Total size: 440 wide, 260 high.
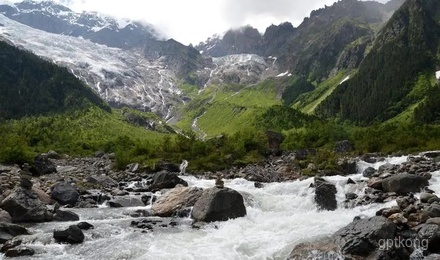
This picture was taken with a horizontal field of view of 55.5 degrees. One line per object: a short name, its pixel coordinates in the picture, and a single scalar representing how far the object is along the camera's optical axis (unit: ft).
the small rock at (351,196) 101.47
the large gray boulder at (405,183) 98.24
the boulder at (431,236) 59.00
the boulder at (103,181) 137.80
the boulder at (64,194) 108.44
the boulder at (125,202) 110.73
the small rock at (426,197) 82.38
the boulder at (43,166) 157.17
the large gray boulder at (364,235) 59.11
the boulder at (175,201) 100.12
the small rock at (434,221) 64.59
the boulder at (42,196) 101.70
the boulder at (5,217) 81.13
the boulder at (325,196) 98.40
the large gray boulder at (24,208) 86.38
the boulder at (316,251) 59.97
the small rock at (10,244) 67.82
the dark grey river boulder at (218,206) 90.94
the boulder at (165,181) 134.41
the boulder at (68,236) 74.43
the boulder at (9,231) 72.89
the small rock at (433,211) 68.90
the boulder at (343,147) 254.47
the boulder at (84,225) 83.42
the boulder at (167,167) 180.75
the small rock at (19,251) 66.18
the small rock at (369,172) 139.76
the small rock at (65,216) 90.81
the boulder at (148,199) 115.33
